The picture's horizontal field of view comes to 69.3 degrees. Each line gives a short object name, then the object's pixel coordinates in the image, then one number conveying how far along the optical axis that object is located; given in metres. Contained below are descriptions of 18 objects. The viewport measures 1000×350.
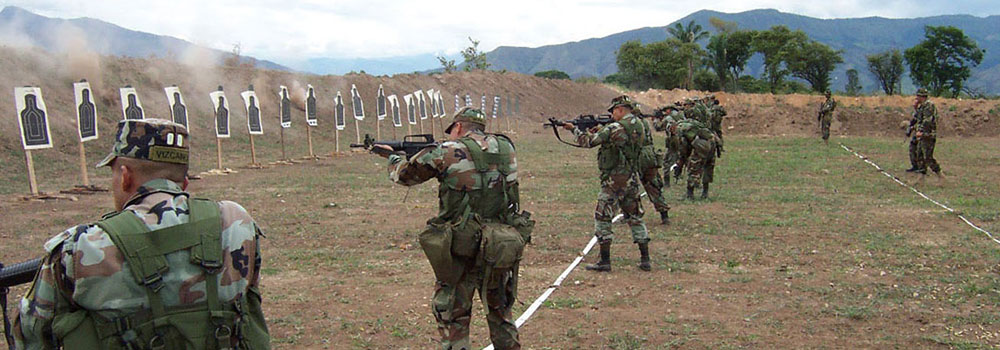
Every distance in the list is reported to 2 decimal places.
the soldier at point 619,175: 7.95
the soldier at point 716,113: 17.52
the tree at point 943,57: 53.34
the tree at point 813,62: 61.34
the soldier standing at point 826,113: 24.75
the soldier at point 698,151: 12.48
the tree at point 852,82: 62.29
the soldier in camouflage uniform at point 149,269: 2.35
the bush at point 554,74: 73.98
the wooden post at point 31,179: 13.17
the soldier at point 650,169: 8.98
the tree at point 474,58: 64.78
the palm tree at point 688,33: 72.94
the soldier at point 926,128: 14.46
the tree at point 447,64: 62.04
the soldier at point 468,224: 4.60
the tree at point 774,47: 61.06
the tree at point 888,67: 59.84
